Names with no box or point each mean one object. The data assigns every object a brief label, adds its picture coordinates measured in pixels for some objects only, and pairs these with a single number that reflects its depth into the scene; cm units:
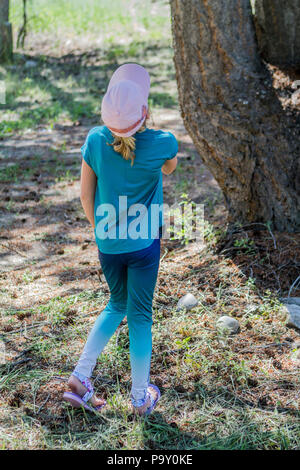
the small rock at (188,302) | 378
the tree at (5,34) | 1093
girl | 246
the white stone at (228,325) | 349
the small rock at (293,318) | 351
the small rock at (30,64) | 1129
